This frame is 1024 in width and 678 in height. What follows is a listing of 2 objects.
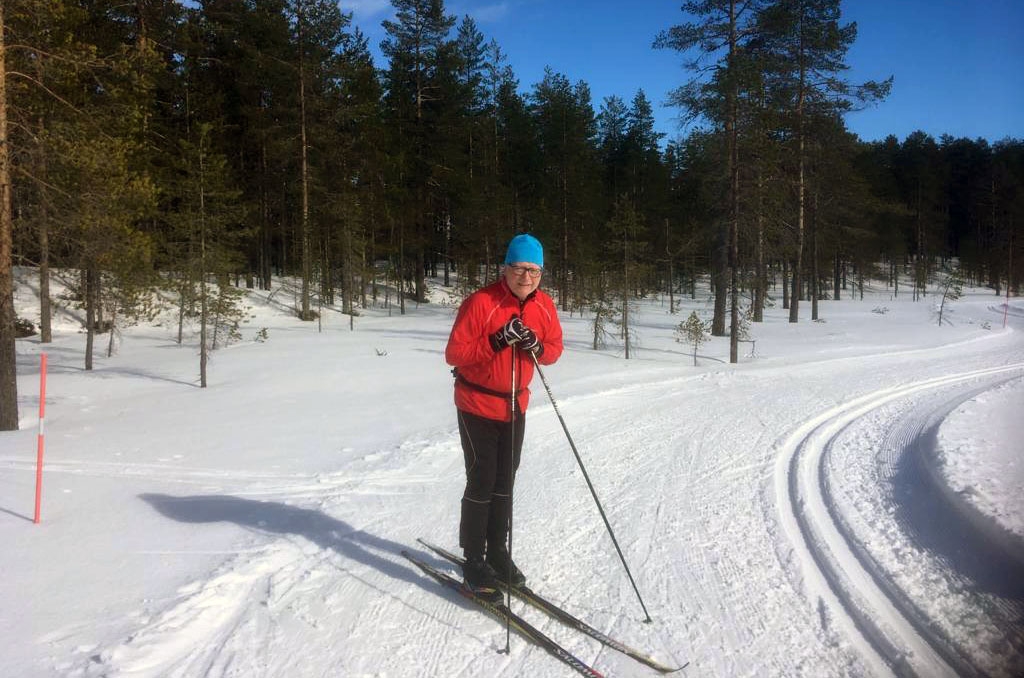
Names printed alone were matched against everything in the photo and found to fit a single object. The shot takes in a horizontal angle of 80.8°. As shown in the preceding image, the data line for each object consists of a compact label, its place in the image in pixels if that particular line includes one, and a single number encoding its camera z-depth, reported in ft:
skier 11.85
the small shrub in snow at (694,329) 55.47
